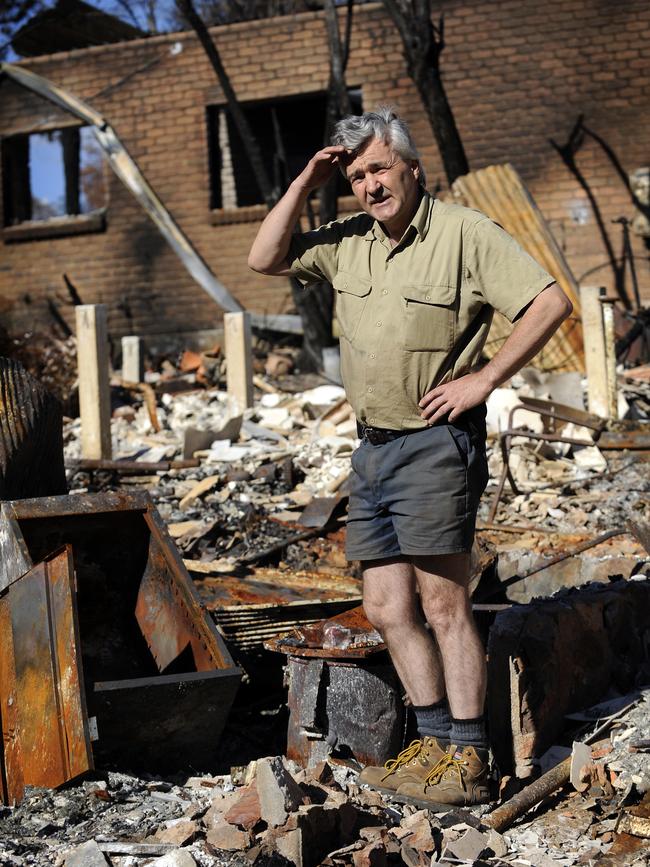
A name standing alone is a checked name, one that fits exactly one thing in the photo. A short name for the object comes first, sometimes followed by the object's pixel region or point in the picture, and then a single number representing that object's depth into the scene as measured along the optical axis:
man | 3.35
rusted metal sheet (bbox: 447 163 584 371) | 10.73
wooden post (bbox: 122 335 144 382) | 12.18
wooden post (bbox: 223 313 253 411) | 9.83
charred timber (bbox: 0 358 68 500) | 4.63
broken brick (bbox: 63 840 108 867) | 2.89
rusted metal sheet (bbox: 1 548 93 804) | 3.34
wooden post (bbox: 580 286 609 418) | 8.54
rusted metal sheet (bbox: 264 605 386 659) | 3.85
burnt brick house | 12.76
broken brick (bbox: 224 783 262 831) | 3.03
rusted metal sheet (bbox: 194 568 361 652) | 4.68
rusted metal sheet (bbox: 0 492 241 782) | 3.62
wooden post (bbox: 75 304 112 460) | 8.58
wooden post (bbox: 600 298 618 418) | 8.56
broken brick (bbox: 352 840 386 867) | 2.86
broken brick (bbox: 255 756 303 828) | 2.97
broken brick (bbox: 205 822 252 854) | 2.95
